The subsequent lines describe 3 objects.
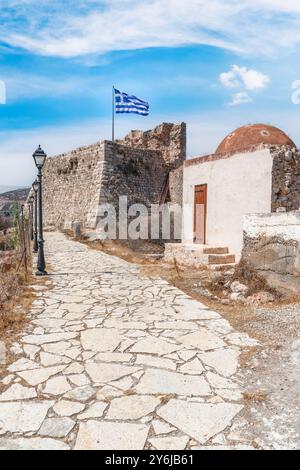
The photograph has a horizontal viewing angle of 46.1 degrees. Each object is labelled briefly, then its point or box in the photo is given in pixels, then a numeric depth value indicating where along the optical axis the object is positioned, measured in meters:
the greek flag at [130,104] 22.34
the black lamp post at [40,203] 9.01
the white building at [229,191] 9.40
